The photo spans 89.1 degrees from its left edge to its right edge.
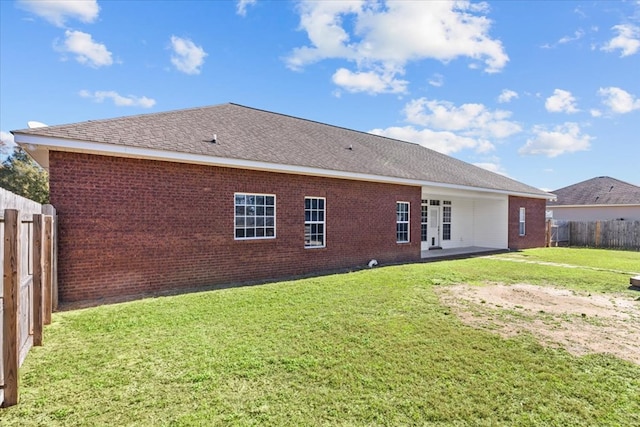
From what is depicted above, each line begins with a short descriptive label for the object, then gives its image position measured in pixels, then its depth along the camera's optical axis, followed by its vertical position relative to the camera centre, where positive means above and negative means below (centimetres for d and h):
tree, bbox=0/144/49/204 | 2430 +269
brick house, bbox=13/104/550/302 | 683 +37
